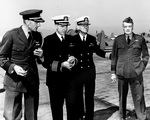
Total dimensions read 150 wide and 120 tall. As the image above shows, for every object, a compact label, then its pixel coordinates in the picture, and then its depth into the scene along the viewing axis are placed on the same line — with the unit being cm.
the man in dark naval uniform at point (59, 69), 441
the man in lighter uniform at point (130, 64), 481
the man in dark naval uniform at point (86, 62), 484
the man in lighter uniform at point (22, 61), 373
